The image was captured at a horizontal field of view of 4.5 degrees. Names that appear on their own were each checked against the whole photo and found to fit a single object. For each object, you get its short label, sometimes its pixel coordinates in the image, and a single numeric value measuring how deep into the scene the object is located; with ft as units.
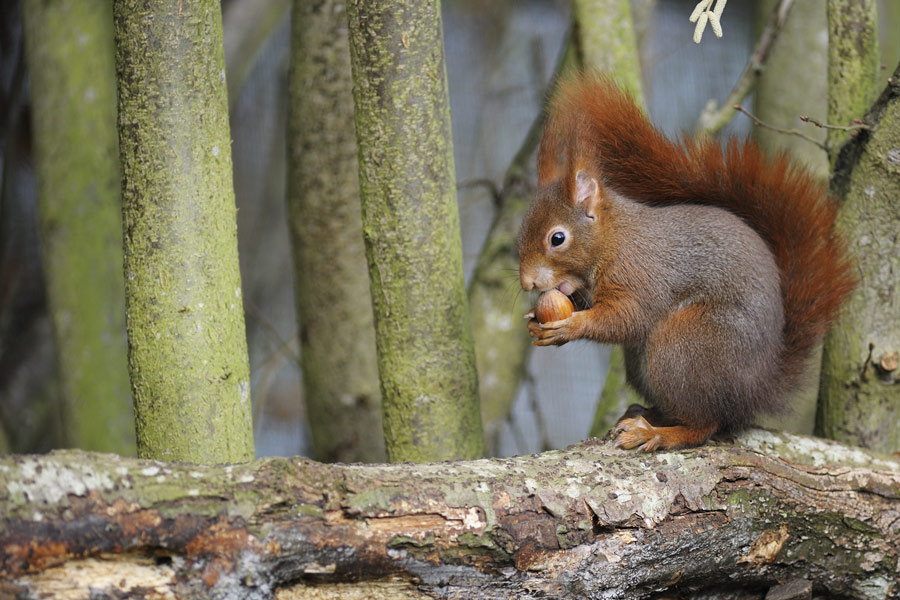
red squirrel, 19.18
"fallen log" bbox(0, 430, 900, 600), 18.69
